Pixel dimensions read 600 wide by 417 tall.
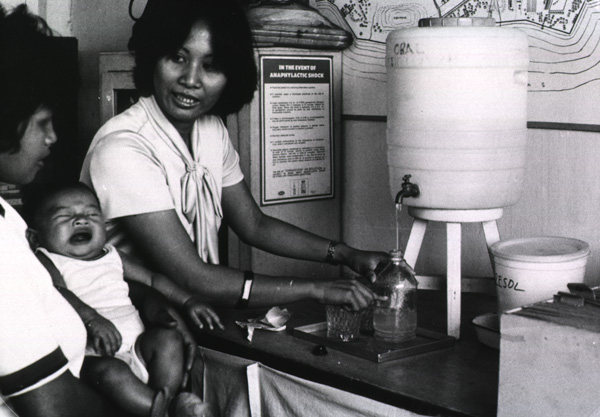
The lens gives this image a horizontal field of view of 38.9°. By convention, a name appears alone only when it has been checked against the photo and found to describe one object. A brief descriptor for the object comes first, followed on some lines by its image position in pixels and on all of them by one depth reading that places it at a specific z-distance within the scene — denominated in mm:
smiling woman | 2463
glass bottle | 2285
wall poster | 3111
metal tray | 2127
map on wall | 2656
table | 1852
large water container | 2164
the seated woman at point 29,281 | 1545
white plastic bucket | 2066
